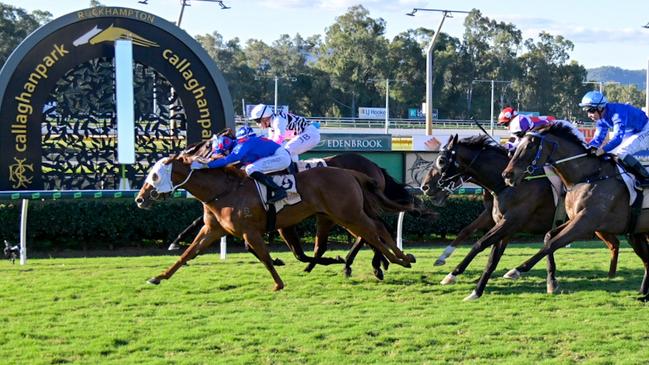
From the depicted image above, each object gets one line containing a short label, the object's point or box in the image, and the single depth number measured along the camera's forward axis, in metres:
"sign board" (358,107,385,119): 103.31
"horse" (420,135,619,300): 14.91
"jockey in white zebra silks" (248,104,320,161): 16.30
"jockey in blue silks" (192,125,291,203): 15.05
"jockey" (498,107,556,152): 15.52
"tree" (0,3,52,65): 90.75
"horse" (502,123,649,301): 13.53
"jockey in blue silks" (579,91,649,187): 13.97
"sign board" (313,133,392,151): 39.37
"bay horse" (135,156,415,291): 14.94
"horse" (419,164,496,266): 15.95
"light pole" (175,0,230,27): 45.78
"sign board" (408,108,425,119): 108.06
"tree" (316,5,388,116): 111.12
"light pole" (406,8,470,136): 49.00
